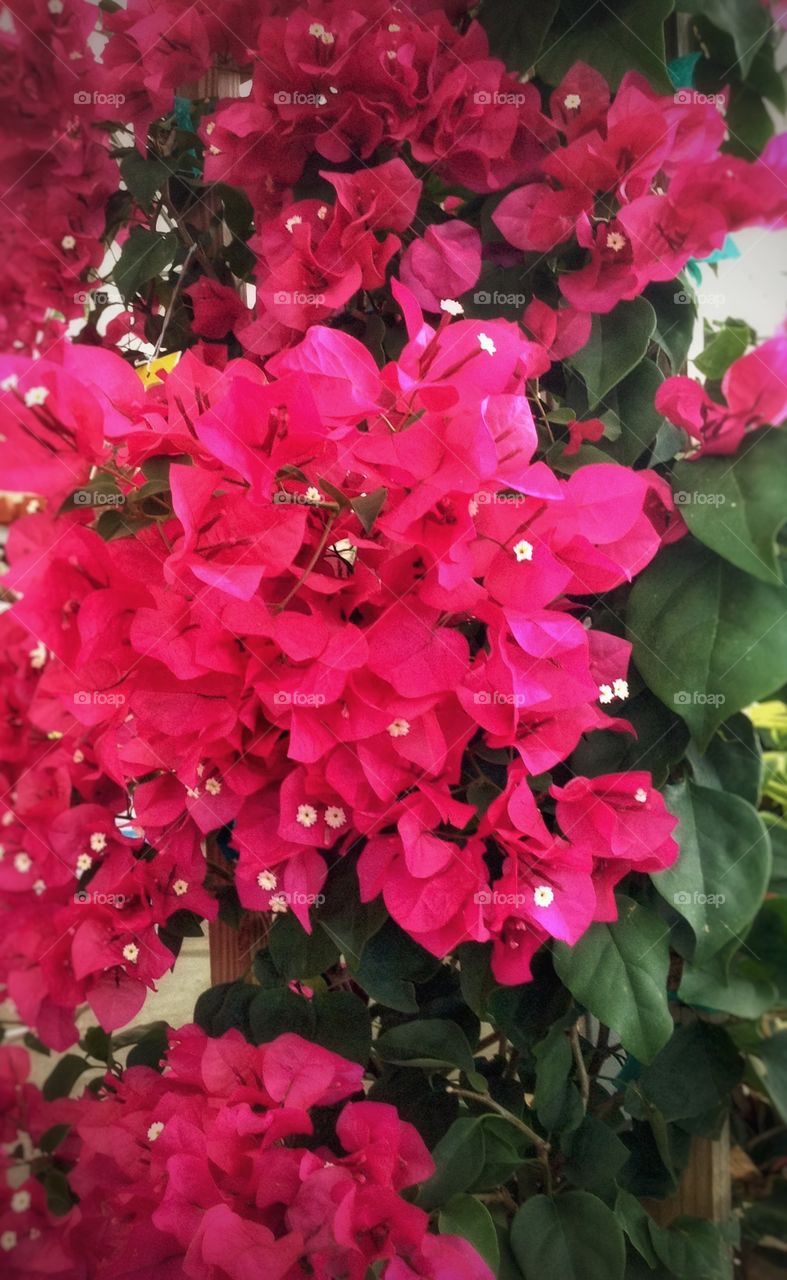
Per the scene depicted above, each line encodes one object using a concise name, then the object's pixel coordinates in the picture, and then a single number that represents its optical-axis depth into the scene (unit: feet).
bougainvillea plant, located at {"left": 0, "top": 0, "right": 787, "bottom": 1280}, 1.75
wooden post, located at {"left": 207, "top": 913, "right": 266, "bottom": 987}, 2.30
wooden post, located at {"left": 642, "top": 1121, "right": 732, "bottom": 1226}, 2.15
